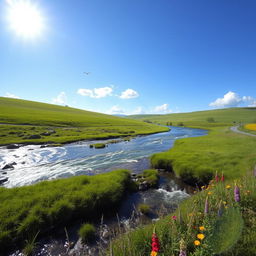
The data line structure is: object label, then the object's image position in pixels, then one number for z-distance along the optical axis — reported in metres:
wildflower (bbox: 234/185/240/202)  5.14
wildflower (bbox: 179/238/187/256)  2.81
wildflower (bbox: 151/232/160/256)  3.29
